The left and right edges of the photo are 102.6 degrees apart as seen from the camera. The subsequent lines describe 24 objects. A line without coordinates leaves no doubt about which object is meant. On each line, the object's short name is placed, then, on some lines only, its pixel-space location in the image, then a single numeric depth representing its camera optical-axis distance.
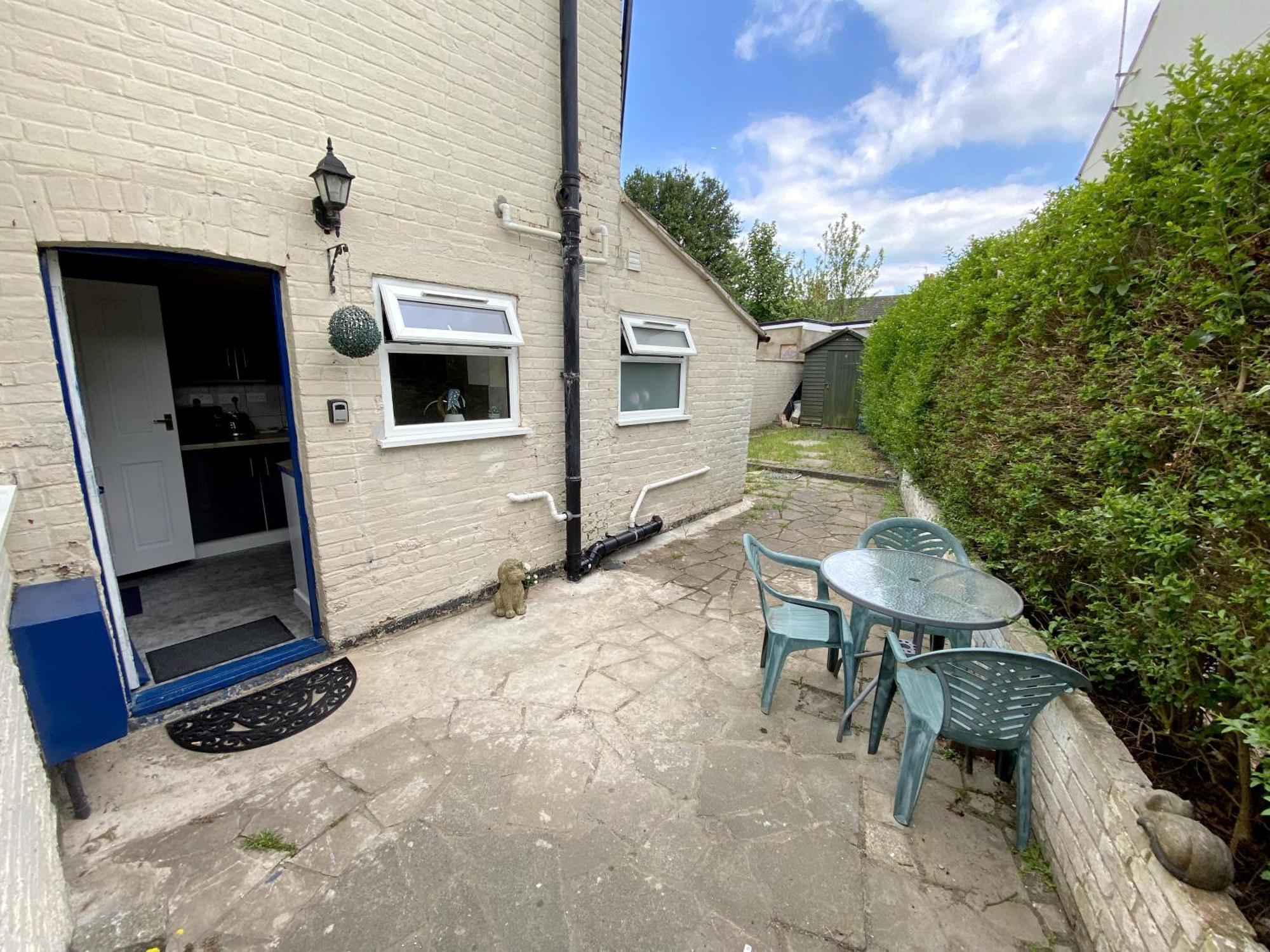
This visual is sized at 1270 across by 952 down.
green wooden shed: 14.34
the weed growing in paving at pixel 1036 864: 1.91
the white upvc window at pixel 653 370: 5.13
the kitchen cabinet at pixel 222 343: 4.73
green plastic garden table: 2.26
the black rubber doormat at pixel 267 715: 2.57
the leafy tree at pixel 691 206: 22.64
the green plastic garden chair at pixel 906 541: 2.88
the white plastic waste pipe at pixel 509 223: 3.70
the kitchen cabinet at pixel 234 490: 4.71
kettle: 4.87
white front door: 3.83
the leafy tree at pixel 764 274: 24.95
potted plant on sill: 3.78
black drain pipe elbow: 4.76
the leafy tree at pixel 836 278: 25.80
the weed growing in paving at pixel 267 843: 1.99
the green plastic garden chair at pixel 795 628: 2.72
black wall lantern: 2.68
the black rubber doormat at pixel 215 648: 3.09
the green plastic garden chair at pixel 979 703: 1.81
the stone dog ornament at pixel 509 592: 3.88
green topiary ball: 2.88
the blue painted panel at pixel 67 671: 1.94
